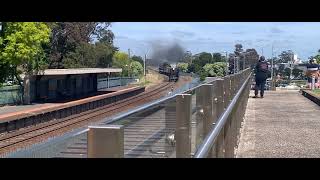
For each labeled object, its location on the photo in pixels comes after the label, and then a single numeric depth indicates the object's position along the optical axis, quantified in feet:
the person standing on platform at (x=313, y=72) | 114.68
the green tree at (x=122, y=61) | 288.30
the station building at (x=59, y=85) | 132.82
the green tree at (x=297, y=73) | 330.69
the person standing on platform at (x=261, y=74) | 69.30
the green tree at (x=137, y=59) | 377.09
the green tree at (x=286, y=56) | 379.59
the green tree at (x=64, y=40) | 212.43
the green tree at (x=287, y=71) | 321.73
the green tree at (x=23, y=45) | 126.52
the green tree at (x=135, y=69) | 307.99
